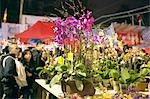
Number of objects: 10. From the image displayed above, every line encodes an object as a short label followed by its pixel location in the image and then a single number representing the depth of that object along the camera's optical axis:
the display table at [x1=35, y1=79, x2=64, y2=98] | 1.60
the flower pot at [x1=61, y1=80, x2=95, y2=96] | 1.50
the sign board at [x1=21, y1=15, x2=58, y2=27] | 6.45
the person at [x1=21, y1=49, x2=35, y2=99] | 3.27
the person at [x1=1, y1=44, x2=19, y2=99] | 2.82
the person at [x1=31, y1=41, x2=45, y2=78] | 3.39
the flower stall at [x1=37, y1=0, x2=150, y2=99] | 1.50
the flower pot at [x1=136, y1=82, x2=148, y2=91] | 1.69
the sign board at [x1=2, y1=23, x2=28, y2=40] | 5.96
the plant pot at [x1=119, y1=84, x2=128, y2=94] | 1.44
